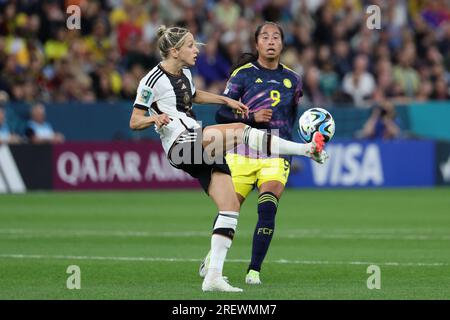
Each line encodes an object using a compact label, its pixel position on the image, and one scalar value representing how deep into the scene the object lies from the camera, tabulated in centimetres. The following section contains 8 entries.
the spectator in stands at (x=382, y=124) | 2575
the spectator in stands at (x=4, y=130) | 2309
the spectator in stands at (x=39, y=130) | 2348
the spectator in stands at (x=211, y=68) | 2570
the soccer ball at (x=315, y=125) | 1045
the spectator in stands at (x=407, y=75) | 2772
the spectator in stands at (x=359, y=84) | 2669
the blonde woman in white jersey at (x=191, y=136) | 1023
